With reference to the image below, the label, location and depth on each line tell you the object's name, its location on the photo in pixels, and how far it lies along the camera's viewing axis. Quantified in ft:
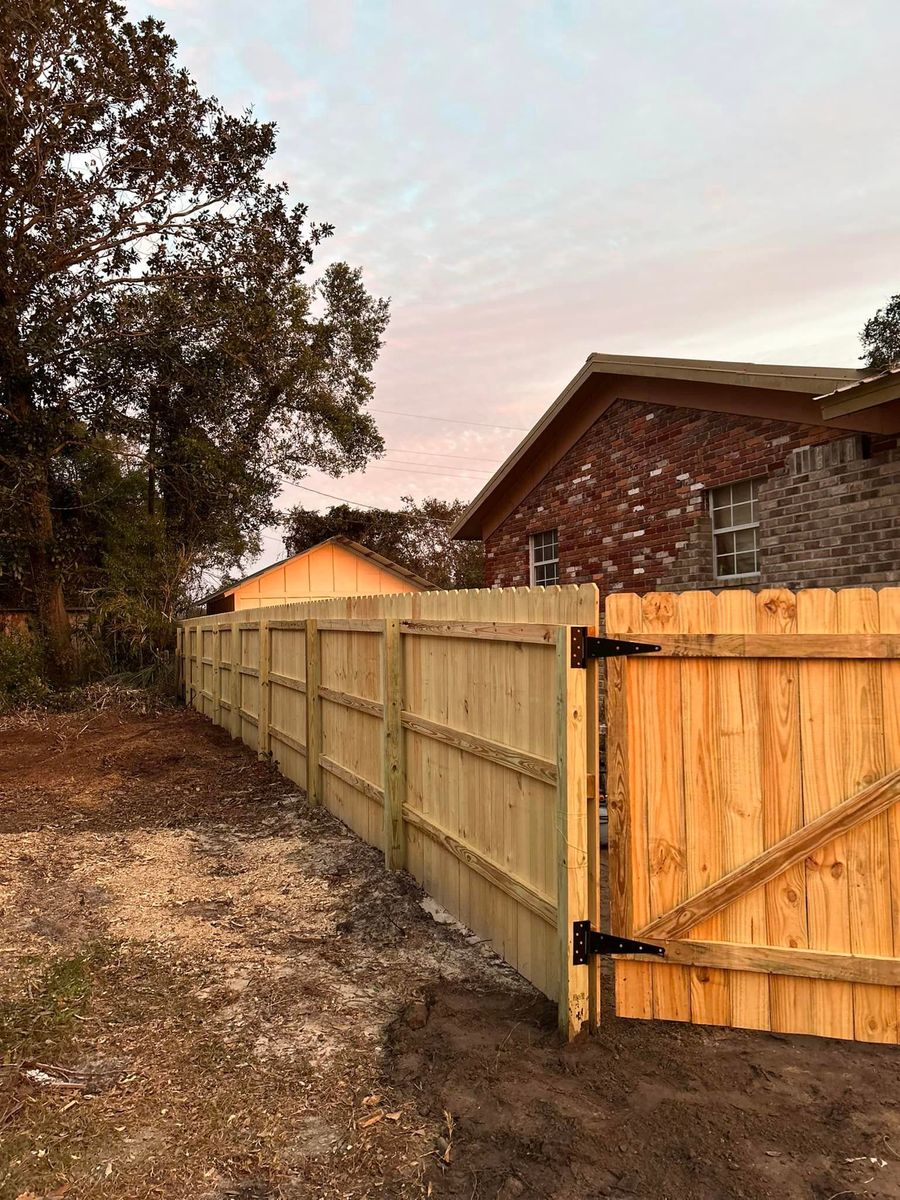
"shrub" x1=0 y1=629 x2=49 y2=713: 59.26
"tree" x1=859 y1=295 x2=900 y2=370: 85.10
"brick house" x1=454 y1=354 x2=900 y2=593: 24.77
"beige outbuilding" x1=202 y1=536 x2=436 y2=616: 90.99
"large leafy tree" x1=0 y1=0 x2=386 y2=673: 57.52
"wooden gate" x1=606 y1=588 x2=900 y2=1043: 10.68
